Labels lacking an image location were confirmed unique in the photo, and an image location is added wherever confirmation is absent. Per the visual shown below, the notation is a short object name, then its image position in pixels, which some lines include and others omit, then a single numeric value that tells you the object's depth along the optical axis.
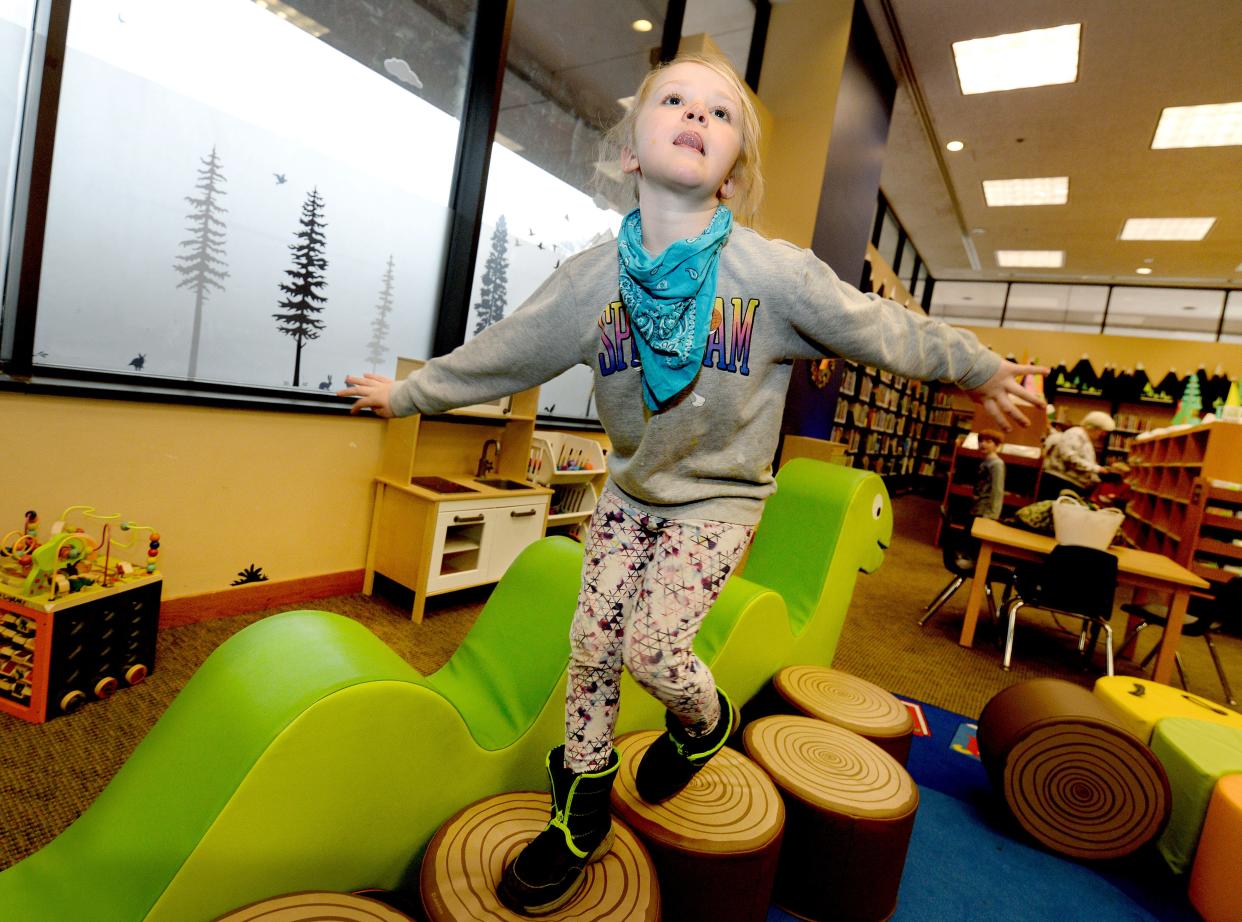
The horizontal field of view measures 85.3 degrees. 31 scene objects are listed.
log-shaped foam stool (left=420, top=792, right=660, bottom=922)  1.04
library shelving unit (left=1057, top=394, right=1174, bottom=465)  10.73
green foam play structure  0.93
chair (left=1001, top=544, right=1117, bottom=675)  3.30
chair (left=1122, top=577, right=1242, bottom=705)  3.21
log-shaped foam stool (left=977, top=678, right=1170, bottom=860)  1.82
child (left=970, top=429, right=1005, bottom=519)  5.48
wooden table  3.33
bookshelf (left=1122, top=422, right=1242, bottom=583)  5.26
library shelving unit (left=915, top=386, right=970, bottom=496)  12.86
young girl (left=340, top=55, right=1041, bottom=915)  1.05
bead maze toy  1.87
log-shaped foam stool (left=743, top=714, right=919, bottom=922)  1.45
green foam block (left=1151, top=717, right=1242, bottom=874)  1.81
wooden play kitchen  3.06
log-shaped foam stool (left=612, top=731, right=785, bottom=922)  1.25
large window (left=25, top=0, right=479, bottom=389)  2.28
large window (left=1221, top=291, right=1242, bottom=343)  10.07
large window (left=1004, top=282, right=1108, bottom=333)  11.22
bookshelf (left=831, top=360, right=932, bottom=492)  8.81
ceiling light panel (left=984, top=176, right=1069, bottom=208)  7.48
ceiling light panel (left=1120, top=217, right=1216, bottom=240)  7.86
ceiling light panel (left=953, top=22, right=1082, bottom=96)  5.04
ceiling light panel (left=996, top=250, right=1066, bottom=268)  9.94
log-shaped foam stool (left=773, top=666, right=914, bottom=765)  1.83
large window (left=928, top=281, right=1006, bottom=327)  11.93
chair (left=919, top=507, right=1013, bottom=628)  4.10
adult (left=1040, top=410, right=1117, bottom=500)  5.05
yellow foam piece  2.12
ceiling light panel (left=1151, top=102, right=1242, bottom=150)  5.59
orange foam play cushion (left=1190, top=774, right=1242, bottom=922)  1.64
